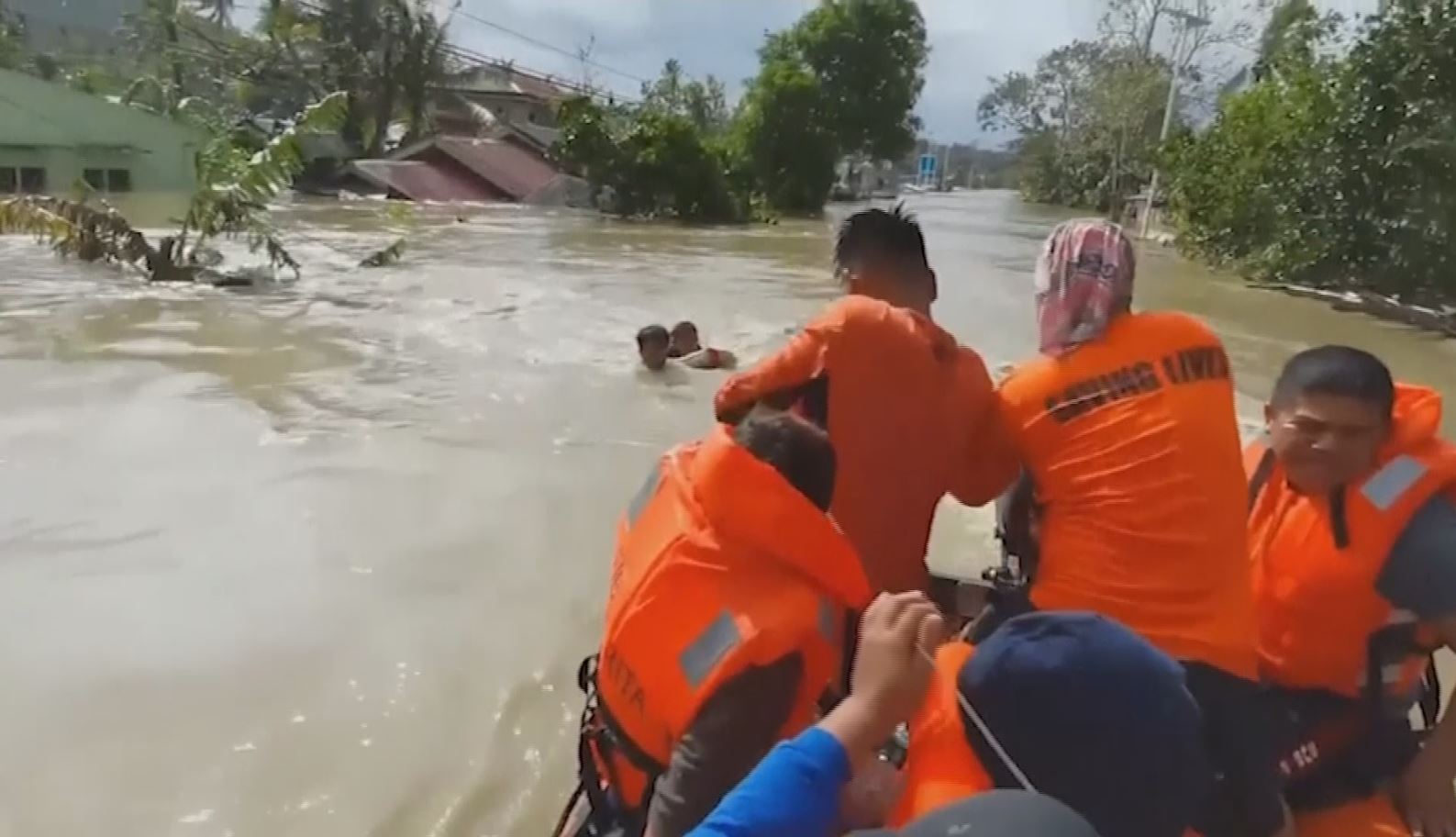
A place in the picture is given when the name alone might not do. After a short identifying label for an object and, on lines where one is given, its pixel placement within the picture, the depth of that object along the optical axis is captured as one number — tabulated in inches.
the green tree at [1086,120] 1460.4
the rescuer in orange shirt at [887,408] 110.9
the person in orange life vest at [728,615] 75.0
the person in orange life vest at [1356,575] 93.6
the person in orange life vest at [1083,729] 63.5
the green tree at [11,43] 1409.9
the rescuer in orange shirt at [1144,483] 88.4
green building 997.2
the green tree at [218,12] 1669.5
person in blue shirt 65.1
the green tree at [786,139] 1382.9
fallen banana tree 536.4
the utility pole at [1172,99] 1129.4
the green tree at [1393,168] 553.9
